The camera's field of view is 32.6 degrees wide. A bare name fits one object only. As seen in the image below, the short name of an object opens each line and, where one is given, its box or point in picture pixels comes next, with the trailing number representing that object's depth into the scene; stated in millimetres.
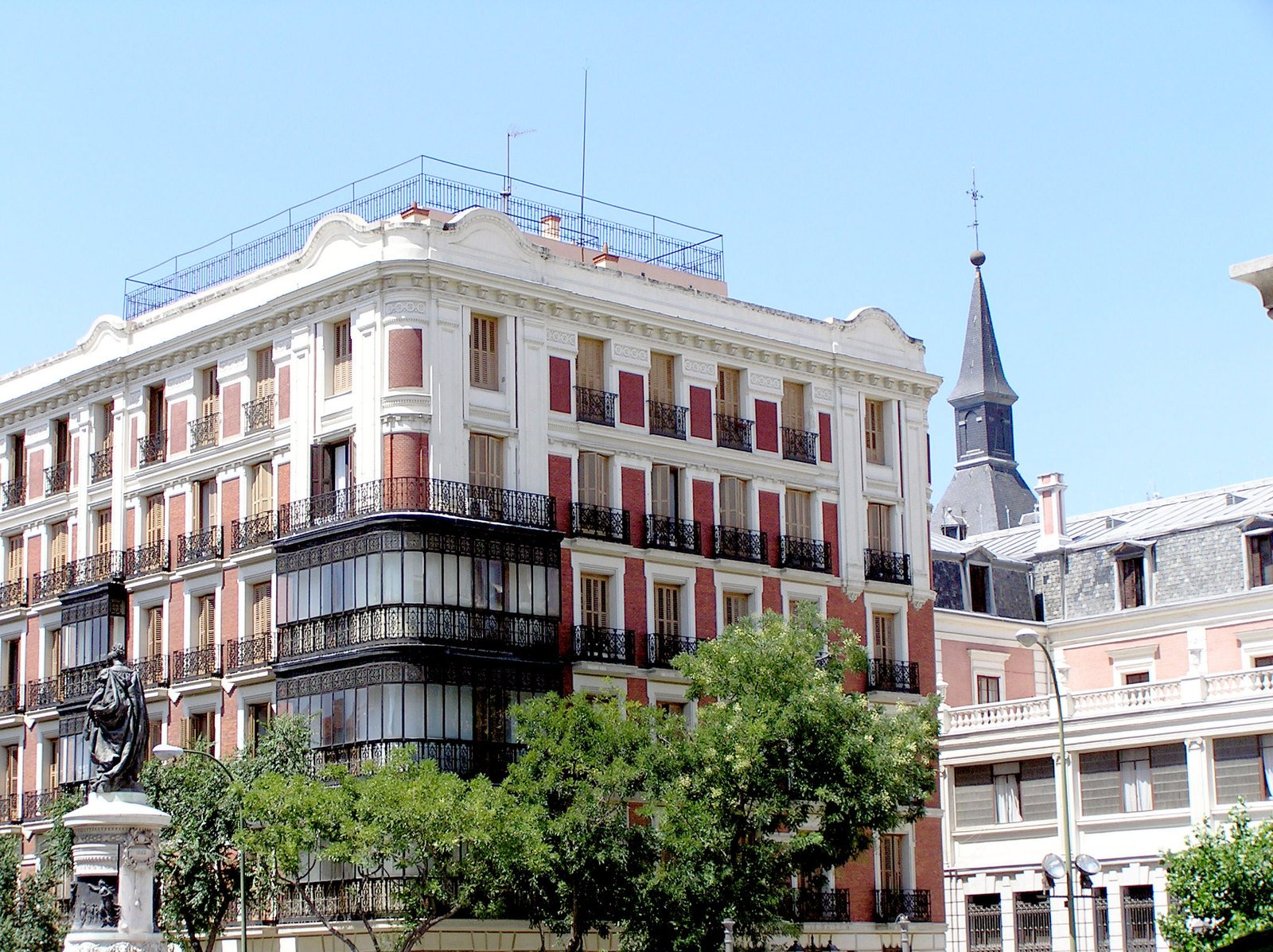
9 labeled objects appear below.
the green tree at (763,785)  54281
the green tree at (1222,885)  54812
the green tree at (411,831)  51906
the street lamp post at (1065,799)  47469
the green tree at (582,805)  54000
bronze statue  45750
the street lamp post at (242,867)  51191
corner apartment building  58469
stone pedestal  44844
